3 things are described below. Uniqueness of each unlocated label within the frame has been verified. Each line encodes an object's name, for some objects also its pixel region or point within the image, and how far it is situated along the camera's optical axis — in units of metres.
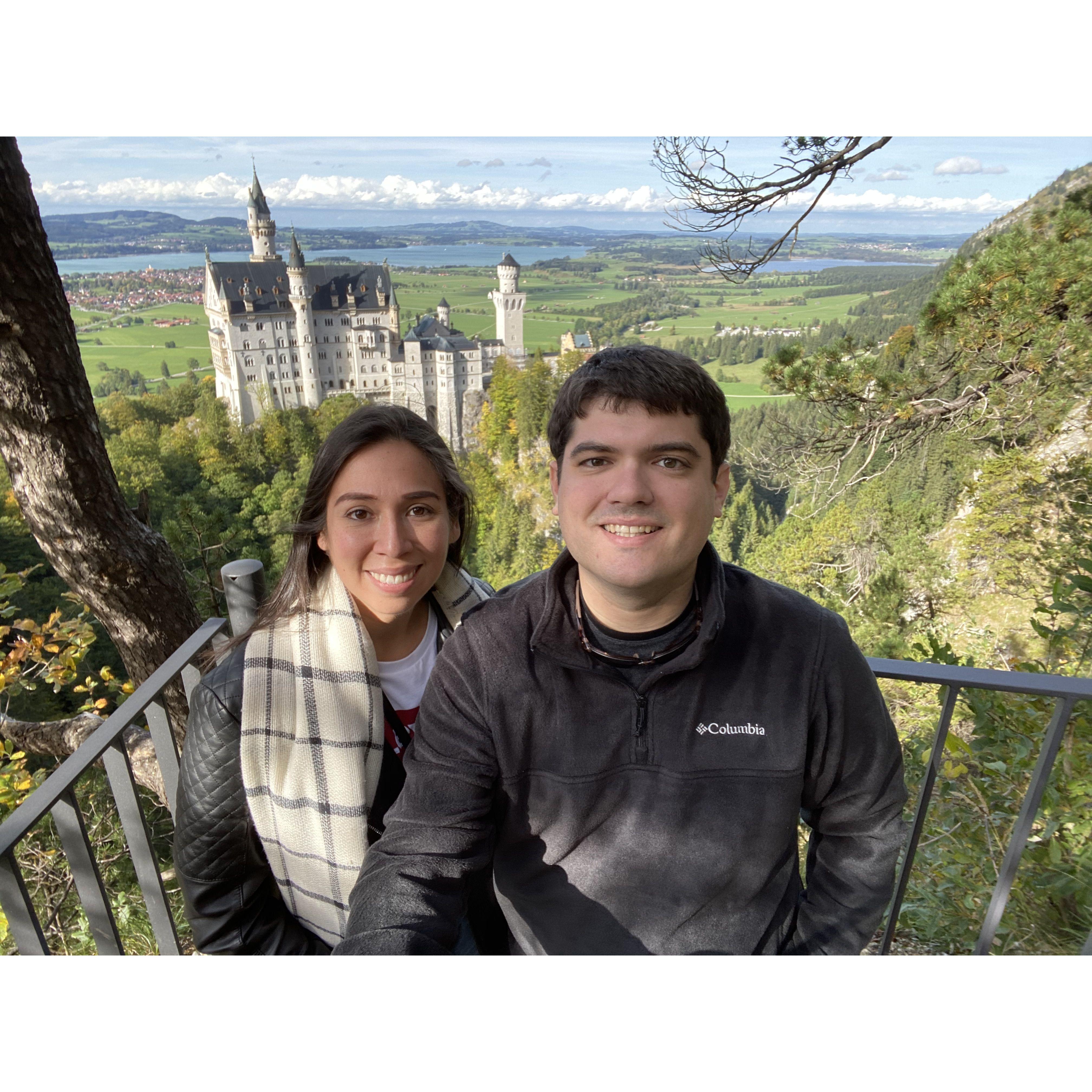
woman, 1.13
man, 0.97
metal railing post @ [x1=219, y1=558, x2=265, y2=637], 1.51
